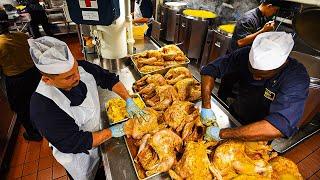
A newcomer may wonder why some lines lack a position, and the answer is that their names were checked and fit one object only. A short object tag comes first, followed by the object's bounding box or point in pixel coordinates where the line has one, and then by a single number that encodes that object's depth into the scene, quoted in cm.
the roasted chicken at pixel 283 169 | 149
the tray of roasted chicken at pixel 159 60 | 267
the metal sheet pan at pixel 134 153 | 152
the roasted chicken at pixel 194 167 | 144
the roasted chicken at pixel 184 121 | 179
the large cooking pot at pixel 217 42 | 458
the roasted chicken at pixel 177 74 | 249
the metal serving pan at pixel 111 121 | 190
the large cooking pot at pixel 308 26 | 152
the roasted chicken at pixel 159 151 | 153
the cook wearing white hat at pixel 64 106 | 145
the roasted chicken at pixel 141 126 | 175
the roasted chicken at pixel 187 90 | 225
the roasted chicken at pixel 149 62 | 273
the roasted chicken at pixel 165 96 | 207
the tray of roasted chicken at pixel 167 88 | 216
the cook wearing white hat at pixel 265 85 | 151
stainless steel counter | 155
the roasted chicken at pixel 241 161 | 147
